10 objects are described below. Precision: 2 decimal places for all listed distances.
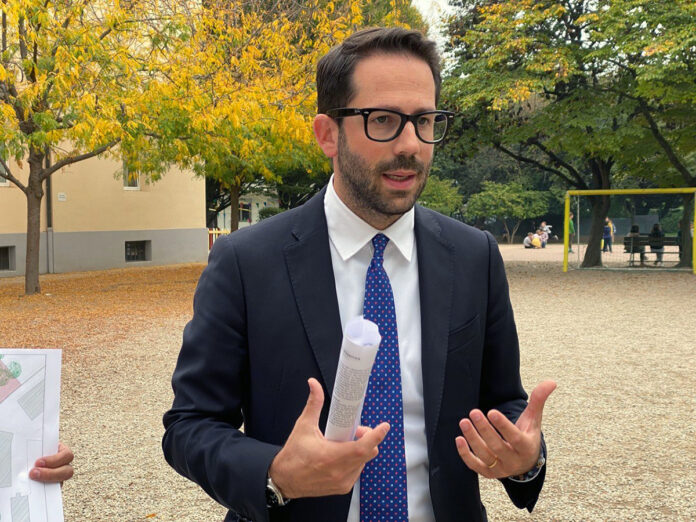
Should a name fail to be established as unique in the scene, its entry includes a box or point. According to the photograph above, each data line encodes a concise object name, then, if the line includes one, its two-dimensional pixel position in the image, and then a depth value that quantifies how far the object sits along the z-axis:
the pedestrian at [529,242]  38.72
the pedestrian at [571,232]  27.74
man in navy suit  1.58
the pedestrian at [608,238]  26.70
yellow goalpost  18.53
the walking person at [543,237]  39.16
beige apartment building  18.80
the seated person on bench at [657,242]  20.97
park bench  20.81
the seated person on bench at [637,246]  21.34
